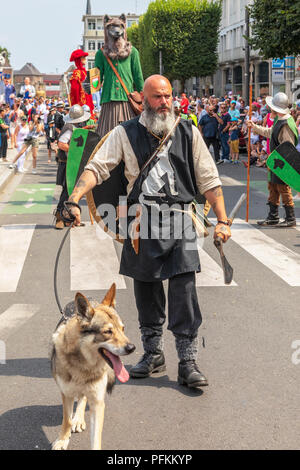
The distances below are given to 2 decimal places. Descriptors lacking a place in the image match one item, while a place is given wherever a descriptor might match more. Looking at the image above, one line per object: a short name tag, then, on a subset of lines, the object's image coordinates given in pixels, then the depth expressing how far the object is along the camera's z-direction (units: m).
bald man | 4.58
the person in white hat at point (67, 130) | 10.68
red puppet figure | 12.16
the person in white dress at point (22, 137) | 18.98
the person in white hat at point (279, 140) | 10.55
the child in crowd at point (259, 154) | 20.50
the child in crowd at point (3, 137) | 20.21
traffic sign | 21.84
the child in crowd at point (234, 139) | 21.84
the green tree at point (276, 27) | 17.59
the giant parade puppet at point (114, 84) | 9.64
